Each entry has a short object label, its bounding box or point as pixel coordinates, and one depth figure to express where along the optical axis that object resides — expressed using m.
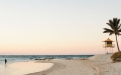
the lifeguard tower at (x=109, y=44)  54.42
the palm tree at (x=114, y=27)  53.00
